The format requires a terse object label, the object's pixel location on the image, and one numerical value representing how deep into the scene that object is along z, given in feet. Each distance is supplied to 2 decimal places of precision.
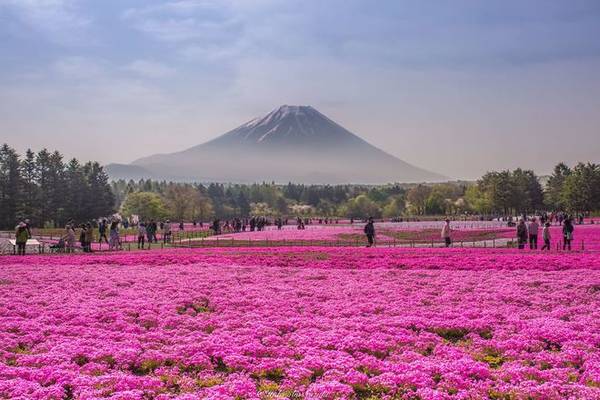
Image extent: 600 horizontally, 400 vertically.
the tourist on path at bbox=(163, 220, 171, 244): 161.61
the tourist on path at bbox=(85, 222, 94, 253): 125.94
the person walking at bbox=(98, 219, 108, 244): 149.67
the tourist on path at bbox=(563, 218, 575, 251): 113.09
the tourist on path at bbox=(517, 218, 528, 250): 116.47
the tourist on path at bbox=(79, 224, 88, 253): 125.49
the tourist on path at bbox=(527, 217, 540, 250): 117.36
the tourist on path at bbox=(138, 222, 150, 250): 142.34
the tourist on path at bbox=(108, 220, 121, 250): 135.13
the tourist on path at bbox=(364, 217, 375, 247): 134.66
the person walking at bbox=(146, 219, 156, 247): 159.69
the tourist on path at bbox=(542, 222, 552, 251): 110.30
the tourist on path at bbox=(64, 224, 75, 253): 124.98
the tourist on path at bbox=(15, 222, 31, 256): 113.70
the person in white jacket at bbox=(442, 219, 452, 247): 124.16
